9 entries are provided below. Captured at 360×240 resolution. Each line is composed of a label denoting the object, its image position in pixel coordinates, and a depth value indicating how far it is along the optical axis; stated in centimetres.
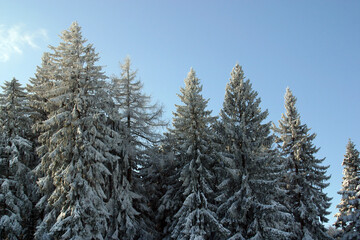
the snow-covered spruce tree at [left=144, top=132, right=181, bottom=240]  2086
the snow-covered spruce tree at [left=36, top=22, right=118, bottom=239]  1549
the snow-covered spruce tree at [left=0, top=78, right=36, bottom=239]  1752
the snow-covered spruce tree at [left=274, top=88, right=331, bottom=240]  2309
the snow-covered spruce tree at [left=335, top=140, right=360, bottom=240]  2423
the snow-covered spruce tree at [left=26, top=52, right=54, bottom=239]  1652
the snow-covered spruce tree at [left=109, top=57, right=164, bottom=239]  1897
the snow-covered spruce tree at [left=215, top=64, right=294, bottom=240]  1745
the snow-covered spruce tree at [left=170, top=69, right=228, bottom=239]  1786
